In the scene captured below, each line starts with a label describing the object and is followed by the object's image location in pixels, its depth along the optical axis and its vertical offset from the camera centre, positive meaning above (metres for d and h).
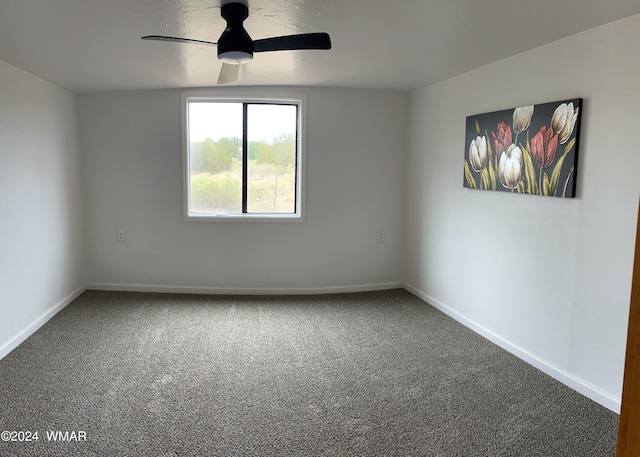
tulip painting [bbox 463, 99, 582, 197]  2.91 +0.29
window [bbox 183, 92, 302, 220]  4.94 +0.28
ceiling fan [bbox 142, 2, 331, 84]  2.41 +0.79
